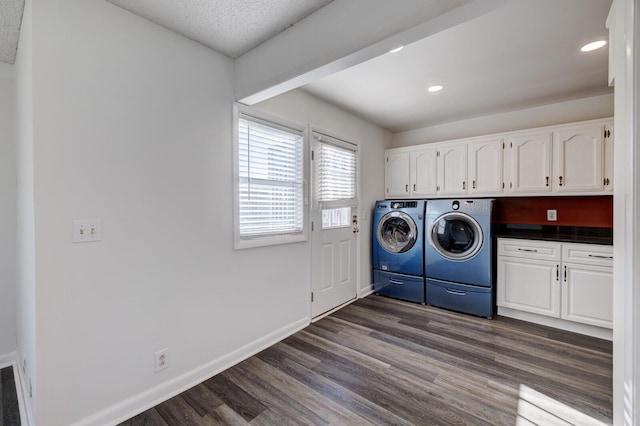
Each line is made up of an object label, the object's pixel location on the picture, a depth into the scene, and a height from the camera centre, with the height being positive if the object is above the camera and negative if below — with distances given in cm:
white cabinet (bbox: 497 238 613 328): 256 -71
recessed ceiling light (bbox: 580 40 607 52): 199 +120
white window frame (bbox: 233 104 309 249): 218 +23
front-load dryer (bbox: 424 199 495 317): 307 -53
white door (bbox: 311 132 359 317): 300 -16
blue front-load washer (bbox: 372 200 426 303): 351 -52
